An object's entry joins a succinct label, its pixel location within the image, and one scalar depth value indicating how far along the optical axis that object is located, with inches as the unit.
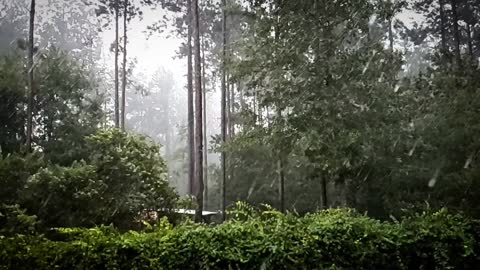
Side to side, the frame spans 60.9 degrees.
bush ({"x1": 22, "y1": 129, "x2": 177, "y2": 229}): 395.2
